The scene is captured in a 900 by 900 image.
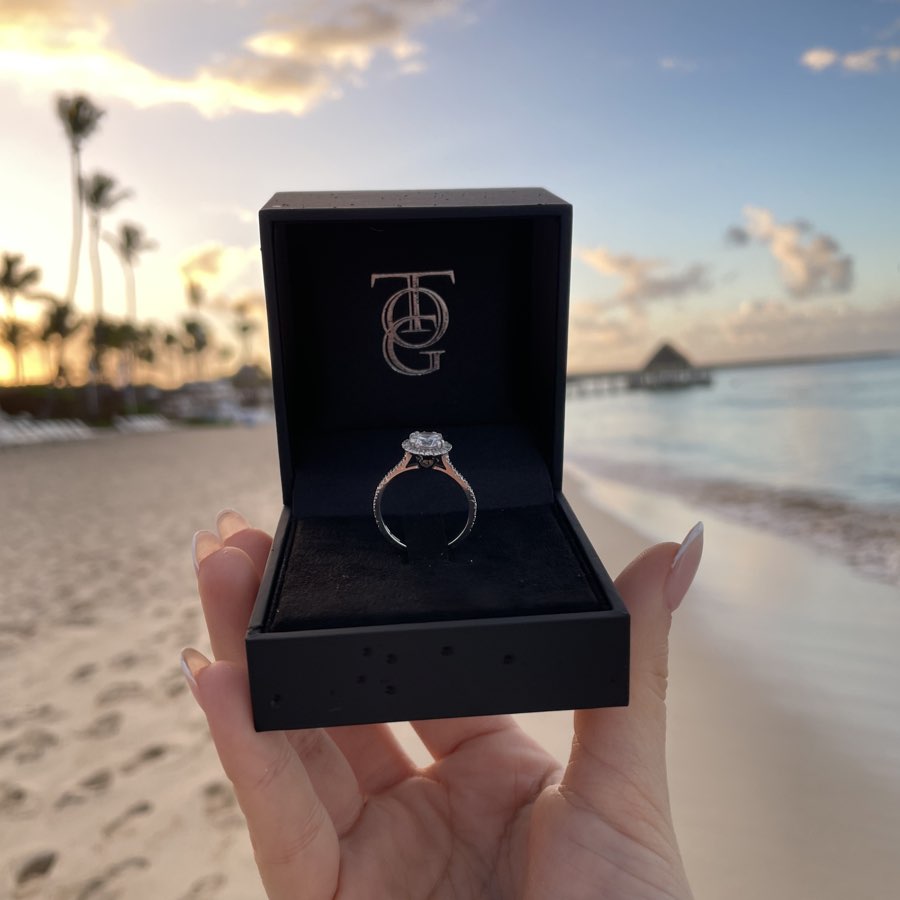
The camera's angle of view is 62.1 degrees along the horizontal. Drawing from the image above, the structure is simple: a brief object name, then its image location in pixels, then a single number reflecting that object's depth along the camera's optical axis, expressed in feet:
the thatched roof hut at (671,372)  106.11
